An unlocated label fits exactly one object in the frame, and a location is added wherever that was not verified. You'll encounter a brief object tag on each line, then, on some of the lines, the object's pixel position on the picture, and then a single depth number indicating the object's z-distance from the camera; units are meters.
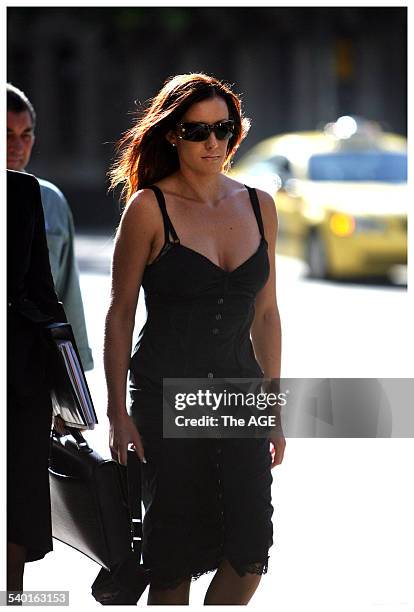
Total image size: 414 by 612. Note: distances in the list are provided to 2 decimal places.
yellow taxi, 26.66
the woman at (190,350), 6.41
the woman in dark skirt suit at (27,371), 6.06
